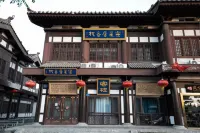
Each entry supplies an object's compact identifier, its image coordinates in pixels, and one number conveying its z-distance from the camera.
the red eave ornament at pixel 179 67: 8.74
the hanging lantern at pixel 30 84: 8.91
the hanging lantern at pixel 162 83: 8.41
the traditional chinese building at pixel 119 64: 9.57
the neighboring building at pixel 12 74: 13.44
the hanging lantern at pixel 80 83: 9.01
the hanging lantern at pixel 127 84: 8.95
